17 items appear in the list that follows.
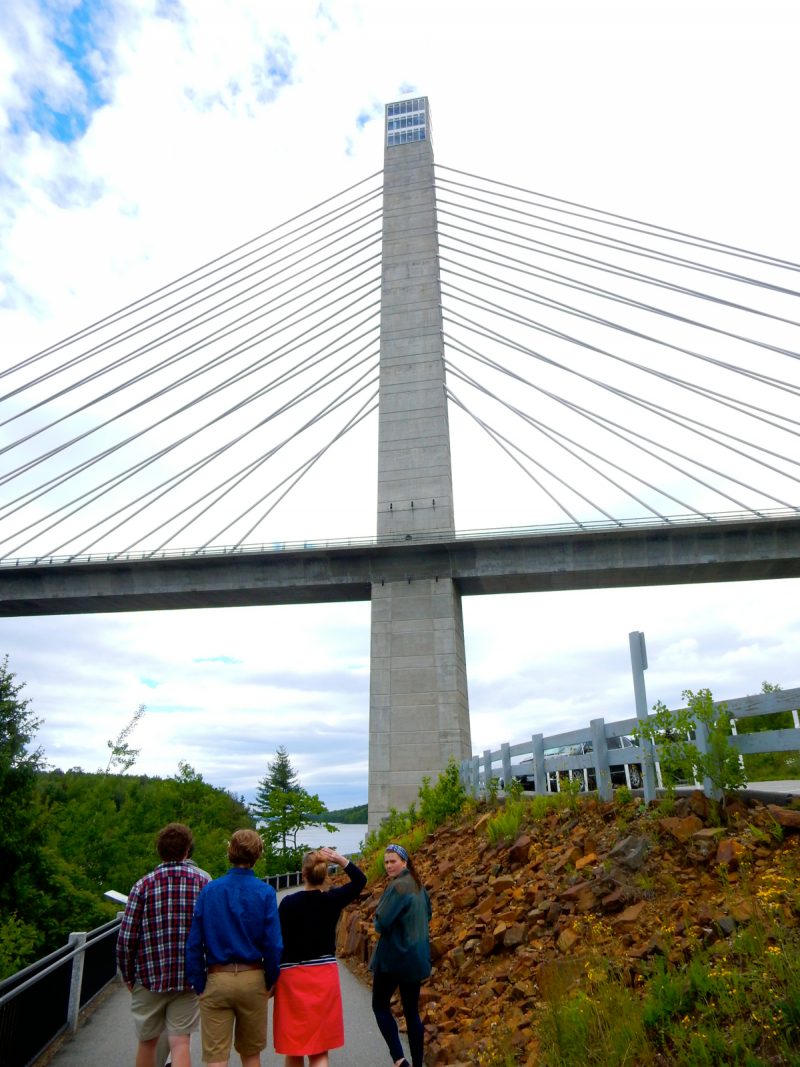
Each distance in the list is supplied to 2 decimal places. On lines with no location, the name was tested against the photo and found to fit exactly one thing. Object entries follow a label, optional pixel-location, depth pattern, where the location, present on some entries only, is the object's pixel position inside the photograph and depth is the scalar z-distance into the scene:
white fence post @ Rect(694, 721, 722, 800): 7.32
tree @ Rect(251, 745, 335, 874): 44.97
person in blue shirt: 4.66
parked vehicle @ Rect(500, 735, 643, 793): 10.51
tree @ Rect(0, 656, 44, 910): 18.77
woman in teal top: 5.75
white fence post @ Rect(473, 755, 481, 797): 16.06
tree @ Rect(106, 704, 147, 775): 34.84
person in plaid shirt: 4.86
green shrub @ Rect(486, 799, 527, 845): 10.18
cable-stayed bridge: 29.14
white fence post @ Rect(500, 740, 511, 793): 14.01
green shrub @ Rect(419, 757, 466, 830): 14.99
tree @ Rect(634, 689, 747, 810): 7.12
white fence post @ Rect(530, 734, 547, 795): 12.01
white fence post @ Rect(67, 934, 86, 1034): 8.12
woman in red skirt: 4.89
